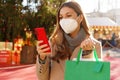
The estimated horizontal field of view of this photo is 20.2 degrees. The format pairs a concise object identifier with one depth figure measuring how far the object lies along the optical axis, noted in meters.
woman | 1.96
